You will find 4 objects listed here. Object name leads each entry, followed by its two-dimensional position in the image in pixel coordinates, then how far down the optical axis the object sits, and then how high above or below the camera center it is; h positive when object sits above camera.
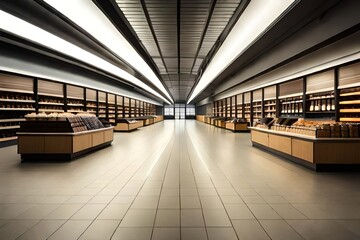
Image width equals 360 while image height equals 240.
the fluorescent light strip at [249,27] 5.07 +2.57
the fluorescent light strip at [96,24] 5.03 +2.51
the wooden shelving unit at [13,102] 7.95 +0.43
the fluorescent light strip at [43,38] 5.70 +2.39
